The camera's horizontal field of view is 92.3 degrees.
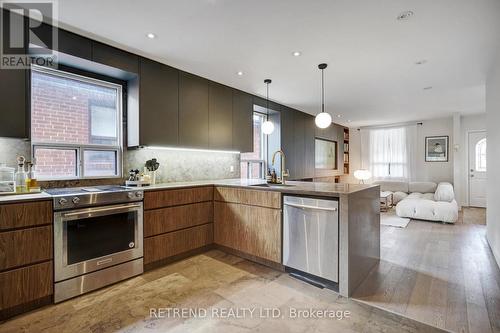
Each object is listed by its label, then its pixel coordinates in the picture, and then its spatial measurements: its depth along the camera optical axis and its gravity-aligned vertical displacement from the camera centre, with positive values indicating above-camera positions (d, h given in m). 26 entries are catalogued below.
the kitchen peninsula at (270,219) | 2.20 -0.59
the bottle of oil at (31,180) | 2.29 -0.12
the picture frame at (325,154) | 6.89 +0.38
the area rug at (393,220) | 4.72 -1.14
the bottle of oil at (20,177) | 2.27 -0.10
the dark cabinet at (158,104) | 3.01 +0.83
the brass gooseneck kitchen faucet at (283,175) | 3.21 -0.12
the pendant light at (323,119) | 3.25 +0.64
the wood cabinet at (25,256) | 1.83 -0.71
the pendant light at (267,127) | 3.75 +0.62
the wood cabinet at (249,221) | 2.70 -0.67
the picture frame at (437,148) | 6.98 +0.52
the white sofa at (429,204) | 4.77 -0.81
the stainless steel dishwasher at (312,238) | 2.25 -0.72
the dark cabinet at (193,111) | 3.43 +0.83
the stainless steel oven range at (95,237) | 2.09 -0.68
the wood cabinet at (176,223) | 2.68 -0.68
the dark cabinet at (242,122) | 4.25 +0.82
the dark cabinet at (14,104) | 2.13 +0.58
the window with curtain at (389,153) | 7.54 +0.41
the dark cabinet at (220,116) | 3.83 +0.83
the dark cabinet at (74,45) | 2.37 +1.25
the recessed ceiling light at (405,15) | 2.09 +1.34
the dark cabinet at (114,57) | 2.62 +1.26
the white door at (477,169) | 6.46 -0.09
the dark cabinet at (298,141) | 5.44 +0.61
